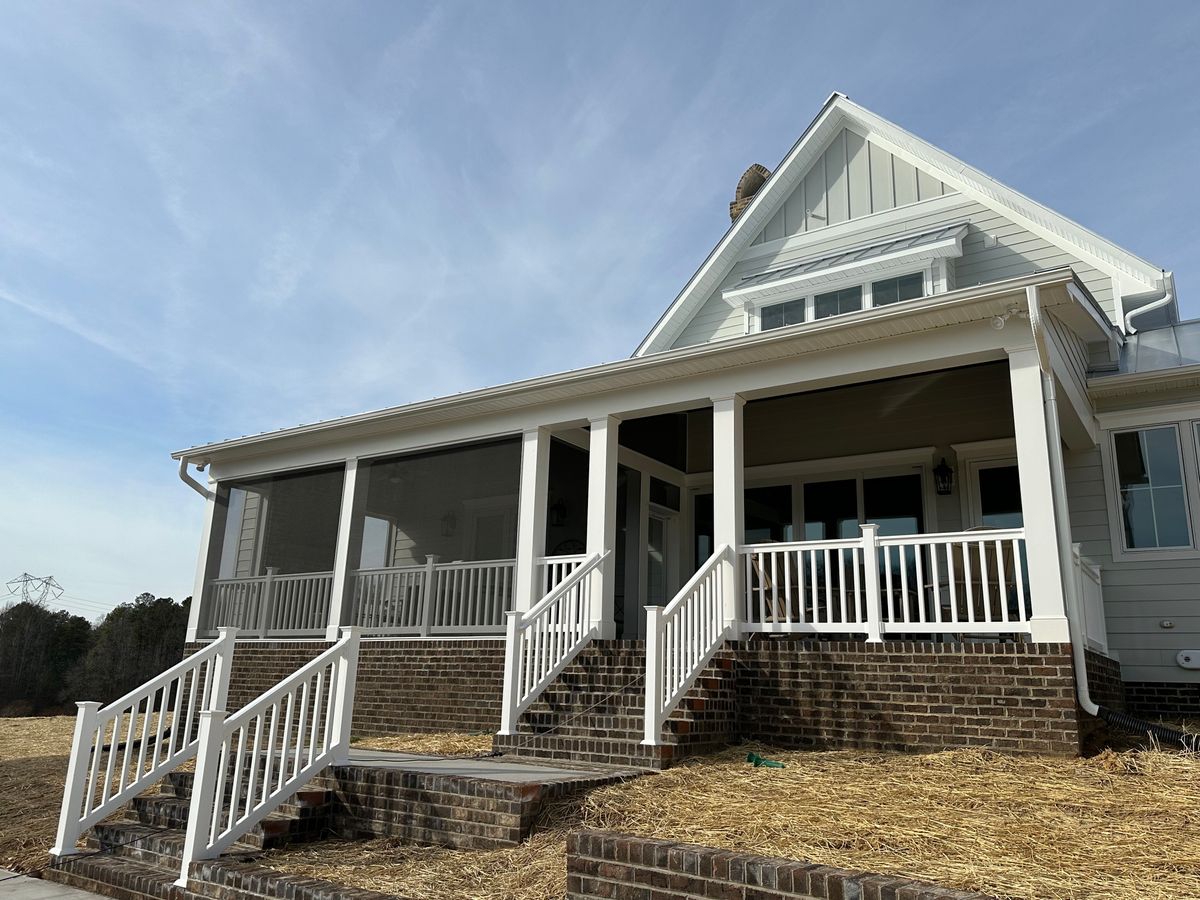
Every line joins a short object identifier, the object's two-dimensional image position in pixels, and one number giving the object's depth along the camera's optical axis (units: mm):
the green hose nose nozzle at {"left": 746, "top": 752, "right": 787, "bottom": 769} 5941
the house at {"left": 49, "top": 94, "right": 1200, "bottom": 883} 6695
